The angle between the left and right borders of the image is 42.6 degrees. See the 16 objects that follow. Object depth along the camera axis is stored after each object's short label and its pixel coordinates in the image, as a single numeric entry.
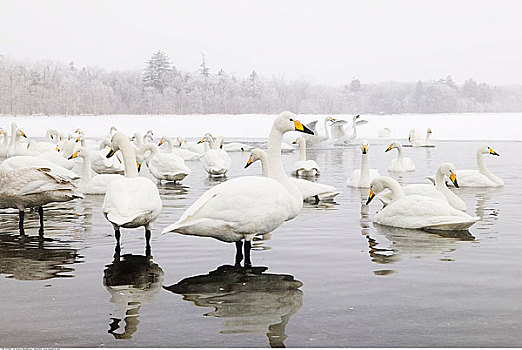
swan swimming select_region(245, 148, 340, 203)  10.48
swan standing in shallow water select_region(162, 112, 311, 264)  5.69
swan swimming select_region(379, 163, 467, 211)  9.05
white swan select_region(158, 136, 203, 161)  20.89
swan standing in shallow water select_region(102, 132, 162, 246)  6.20
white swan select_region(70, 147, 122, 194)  11.43
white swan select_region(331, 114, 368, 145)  31.69
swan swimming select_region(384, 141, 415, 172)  15.90
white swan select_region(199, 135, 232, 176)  15.04
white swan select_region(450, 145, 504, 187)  12.48
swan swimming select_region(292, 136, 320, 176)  14.51
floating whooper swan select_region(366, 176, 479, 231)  7.72
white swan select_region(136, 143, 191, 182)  13.66
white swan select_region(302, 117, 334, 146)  28.65
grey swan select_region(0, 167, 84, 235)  7.65
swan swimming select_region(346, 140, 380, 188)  12.59
